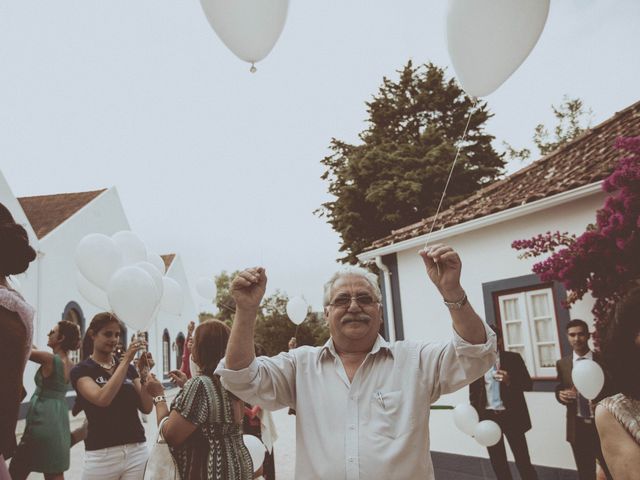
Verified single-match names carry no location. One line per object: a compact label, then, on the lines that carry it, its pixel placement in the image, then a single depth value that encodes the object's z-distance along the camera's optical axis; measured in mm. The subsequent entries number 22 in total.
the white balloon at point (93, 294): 5215
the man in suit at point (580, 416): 4758
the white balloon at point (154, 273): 4554
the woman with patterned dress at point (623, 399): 1791
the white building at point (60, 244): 14000
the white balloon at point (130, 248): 5145
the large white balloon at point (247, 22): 2520
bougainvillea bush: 3682
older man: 1882
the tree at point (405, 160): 16984
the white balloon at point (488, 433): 4996
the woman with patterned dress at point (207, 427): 2666
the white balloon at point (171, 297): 5527
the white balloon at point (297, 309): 7891
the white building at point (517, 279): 6086
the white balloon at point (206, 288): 6903
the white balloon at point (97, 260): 4598
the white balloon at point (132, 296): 3955
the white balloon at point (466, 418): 5164
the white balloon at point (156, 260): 5516
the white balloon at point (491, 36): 2502
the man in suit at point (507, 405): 5250
